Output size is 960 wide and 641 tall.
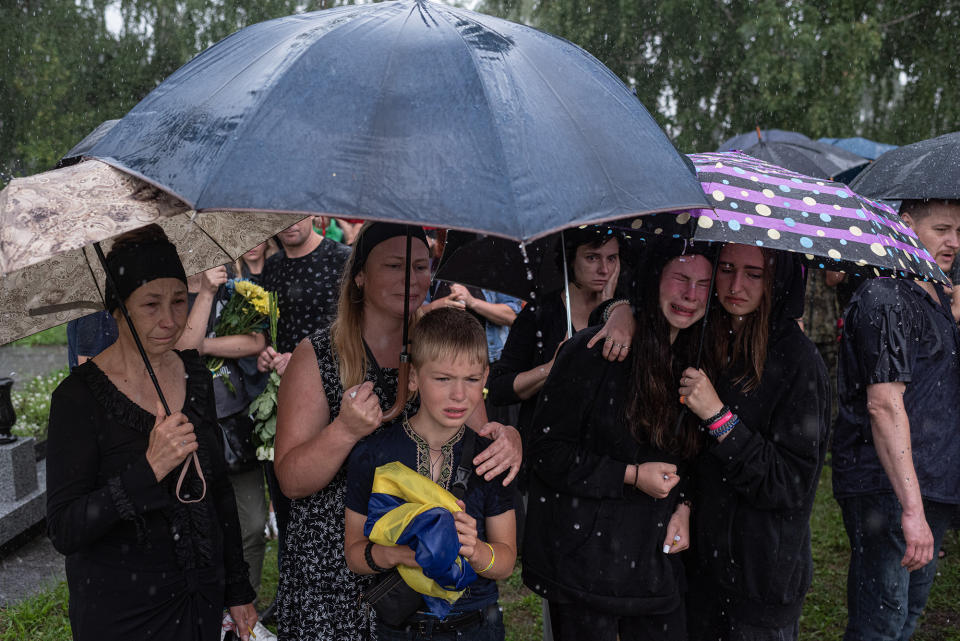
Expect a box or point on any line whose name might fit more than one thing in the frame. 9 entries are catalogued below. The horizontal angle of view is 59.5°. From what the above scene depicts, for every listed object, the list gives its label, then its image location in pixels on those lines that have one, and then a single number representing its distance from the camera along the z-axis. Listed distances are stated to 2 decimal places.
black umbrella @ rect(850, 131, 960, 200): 3.81
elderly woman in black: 2.61
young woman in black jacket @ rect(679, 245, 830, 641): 2.99
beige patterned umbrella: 2.04
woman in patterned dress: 2.80
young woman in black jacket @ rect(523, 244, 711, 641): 3.06
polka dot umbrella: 2.60
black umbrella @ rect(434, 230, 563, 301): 4.04
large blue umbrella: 1.88
